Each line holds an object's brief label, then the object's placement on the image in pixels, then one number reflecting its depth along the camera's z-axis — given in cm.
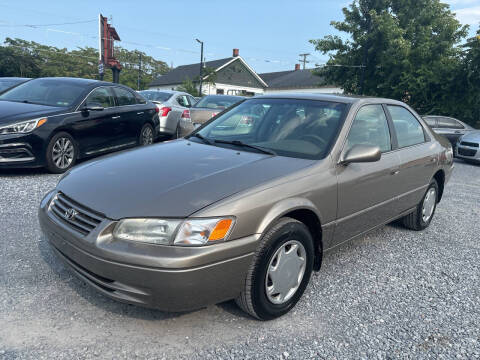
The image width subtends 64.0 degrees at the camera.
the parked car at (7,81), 973
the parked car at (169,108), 998
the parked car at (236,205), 211
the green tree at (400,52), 2011
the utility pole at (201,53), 3496
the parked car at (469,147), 1121
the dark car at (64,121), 554
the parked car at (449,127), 1319
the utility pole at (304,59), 5888
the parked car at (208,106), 927
